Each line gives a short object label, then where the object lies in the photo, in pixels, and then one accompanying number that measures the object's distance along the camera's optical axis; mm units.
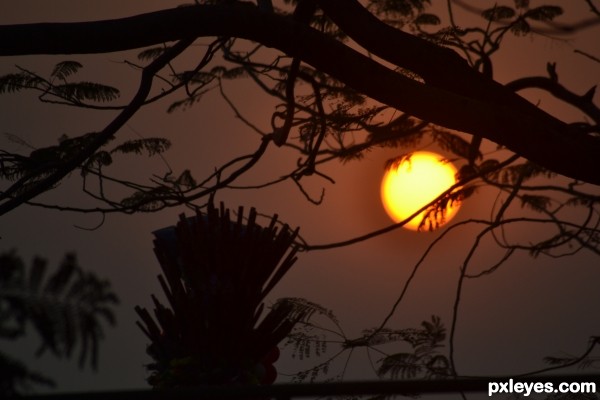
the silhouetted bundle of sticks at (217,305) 18308
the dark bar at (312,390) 16928
